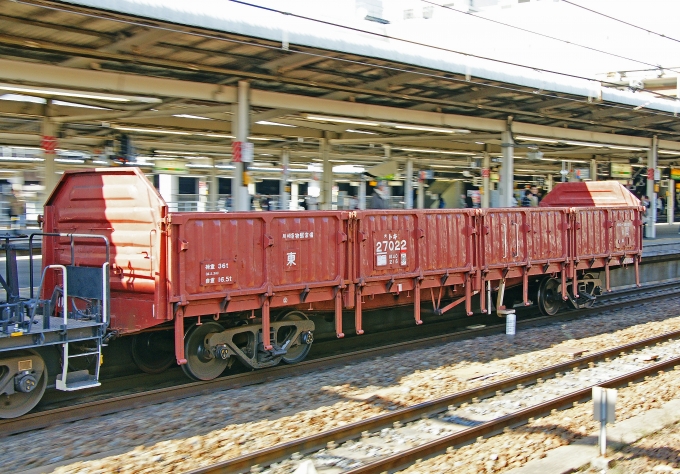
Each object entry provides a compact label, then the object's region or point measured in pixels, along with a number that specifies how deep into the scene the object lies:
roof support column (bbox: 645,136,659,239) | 30.12
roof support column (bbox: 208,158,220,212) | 27.20
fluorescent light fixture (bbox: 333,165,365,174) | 32.75
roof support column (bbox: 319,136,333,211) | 22.34
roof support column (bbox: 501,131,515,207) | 22.34
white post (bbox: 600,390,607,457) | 6.18
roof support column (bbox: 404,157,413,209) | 28.42
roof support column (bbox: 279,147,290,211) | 22.81
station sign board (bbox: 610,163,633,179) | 33.91
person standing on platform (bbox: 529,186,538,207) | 28.11
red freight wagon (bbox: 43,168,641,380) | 9.03
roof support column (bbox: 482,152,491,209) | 29.42
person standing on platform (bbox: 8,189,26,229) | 19.44
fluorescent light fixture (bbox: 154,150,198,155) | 26.64
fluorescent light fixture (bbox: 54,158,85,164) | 24.93
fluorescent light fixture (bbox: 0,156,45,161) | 26.05
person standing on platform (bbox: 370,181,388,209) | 17.33
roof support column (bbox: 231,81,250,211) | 14.75
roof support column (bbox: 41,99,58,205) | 15.44
